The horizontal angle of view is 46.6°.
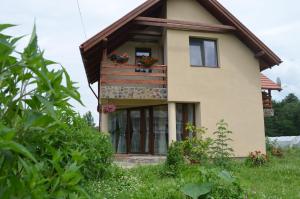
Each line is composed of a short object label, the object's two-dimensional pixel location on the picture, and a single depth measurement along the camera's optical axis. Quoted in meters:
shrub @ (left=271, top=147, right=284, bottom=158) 15.00
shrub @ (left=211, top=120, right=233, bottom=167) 11.24
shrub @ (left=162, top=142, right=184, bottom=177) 9.42
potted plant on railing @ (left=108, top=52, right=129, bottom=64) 12.72
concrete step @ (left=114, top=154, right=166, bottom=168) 11.70
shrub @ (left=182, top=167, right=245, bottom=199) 4.08
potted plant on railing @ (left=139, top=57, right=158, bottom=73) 12.65
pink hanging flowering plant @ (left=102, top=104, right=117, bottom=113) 11.95
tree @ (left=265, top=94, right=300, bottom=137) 47.56
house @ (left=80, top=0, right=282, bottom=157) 12.70
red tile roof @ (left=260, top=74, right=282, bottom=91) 15.94
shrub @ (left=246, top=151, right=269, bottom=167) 11.64
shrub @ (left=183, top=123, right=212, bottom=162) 10.94
